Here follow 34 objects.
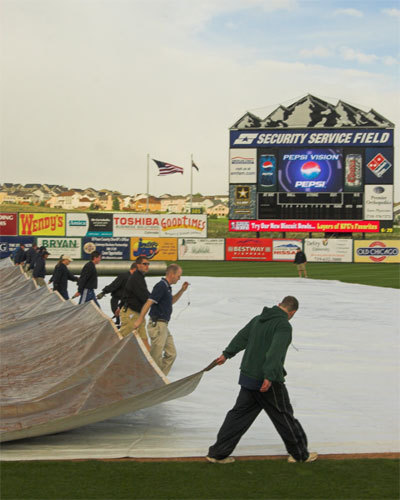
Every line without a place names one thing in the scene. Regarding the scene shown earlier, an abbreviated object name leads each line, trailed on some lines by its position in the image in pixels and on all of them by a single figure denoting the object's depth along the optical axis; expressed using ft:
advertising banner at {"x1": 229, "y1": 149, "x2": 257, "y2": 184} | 178.60
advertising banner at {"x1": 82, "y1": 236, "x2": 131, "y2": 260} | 178.19
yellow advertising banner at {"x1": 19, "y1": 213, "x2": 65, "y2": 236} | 192.44
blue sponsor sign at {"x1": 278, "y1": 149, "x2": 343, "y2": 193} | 175.11
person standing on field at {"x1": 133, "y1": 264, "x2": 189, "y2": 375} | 32.17
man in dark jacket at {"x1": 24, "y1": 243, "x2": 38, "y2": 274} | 87.01
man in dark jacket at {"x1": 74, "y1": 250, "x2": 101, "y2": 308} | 48.83
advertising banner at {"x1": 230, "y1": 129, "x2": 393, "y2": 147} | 177.58
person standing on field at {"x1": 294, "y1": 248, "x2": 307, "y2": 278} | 112.27
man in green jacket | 21.39
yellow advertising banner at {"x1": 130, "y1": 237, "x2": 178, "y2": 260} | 177.47
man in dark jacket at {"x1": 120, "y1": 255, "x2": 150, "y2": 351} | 36.29
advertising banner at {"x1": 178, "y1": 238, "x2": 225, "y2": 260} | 177.06
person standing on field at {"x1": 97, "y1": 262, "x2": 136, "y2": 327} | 43.42
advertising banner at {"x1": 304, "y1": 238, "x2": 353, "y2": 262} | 169.99
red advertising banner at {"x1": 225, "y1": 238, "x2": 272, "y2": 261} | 173.27
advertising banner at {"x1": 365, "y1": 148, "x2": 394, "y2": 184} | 176.96
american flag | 200.95
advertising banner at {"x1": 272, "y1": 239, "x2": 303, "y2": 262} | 169.89
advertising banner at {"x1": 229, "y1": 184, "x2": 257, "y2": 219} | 178.70
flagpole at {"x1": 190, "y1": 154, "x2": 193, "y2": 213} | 219.82
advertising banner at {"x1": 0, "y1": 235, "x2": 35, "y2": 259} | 176.92
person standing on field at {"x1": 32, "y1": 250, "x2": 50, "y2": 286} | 70.54
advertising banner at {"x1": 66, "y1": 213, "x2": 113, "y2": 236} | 191.62
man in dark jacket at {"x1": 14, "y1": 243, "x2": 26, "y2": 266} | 92.48
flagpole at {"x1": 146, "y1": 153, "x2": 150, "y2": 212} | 222.77
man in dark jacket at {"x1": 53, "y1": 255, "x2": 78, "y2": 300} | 54.44
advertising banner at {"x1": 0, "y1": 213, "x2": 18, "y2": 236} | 194.08
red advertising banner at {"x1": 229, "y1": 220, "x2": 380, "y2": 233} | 176.55
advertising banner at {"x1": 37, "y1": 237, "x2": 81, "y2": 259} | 179.73
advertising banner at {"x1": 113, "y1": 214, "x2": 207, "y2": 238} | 188.14
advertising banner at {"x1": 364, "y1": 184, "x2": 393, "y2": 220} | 176.96
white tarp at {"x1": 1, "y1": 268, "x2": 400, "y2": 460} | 23.22
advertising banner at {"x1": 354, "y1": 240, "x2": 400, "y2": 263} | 170.71
